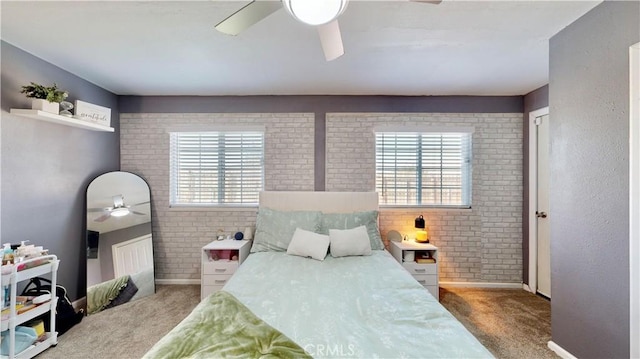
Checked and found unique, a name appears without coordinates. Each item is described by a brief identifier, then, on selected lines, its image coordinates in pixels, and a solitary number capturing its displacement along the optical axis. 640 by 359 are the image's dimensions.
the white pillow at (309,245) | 2.67
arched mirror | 2.86
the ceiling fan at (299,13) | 1.19
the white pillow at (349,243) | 2.71
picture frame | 2.71
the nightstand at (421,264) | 2.90
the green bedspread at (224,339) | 1.16
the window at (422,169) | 3.54
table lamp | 3.25
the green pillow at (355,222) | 2.98
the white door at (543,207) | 3.12
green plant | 2.24
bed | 1.20
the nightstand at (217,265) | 2.83
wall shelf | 2.17
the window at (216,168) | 3.57
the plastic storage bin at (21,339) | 1.90
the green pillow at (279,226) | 2.90
